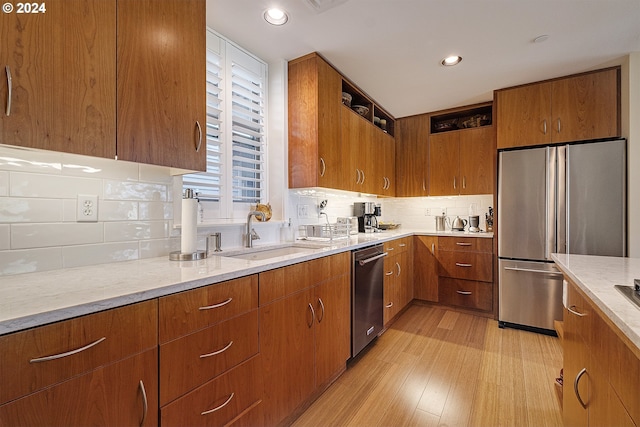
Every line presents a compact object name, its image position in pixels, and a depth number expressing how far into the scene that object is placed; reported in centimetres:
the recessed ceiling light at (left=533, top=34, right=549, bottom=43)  203
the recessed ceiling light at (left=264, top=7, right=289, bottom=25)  176
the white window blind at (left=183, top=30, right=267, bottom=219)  196
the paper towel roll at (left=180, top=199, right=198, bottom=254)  148
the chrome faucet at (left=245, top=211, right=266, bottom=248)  200
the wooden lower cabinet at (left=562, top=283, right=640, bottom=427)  72
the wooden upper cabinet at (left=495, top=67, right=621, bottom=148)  252
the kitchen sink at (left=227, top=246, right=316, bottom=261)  195
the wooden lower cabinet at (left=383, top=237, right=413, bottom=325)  275
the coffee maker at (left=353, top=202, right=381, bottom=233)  352
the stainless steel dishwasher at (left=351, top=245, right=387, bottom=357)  214
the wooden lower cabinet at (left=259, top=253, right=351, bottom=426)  139
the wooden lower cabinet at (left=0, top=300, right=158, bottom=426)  68
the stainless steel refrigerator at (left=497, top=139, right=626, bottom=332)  245
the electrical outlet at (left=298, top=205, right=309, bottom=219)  263
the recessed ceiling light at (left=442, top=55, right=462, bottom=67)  231
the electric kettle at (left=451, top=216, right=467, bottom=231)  357
